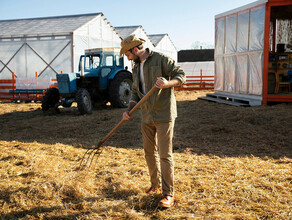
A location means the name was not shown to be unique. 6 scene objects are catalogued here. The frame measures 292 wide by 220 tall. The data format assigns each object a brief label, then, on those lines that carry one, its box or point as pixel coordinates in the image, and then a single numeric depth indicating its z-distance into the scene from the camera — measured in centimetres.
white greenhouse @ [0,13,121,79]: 1606
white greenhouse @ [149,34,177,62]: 2848
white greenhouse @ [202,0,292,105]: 995
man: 322
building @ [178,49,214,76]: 4356
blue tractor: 1019
